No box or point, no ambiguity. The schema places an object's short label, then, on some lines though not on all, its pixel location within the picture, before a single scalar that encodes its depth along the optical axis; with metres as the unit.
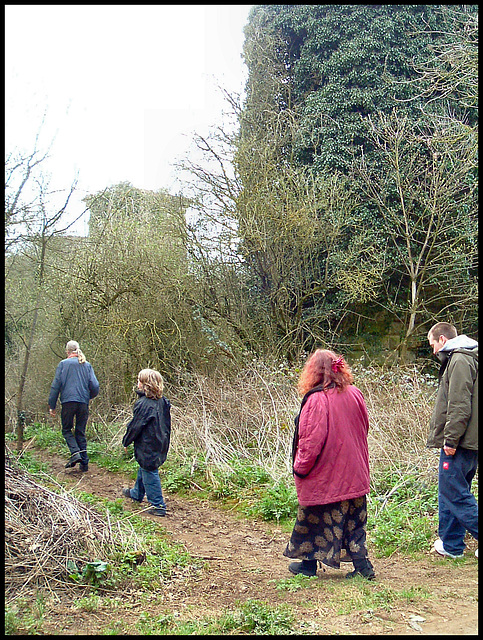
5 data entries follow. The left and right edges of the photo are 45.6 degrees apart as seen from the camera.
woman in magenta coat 4.75
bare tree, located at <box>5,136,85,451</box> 9.60
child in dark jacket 7.19
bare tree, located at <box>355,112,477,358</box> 14.98
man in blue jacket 9.67
